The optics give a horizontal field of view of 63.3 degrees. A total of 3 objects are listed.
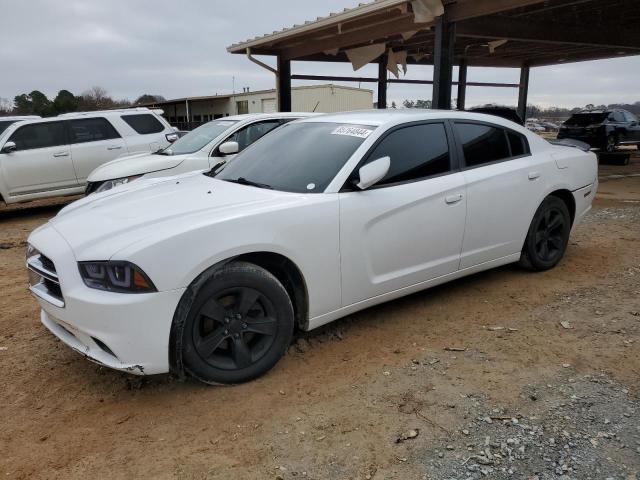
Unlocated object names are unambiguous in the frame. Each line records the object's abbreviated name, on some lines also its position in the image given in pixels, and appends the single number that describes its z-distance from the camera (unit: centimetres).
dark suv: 1705
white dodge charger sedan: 279
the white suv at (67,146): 916
